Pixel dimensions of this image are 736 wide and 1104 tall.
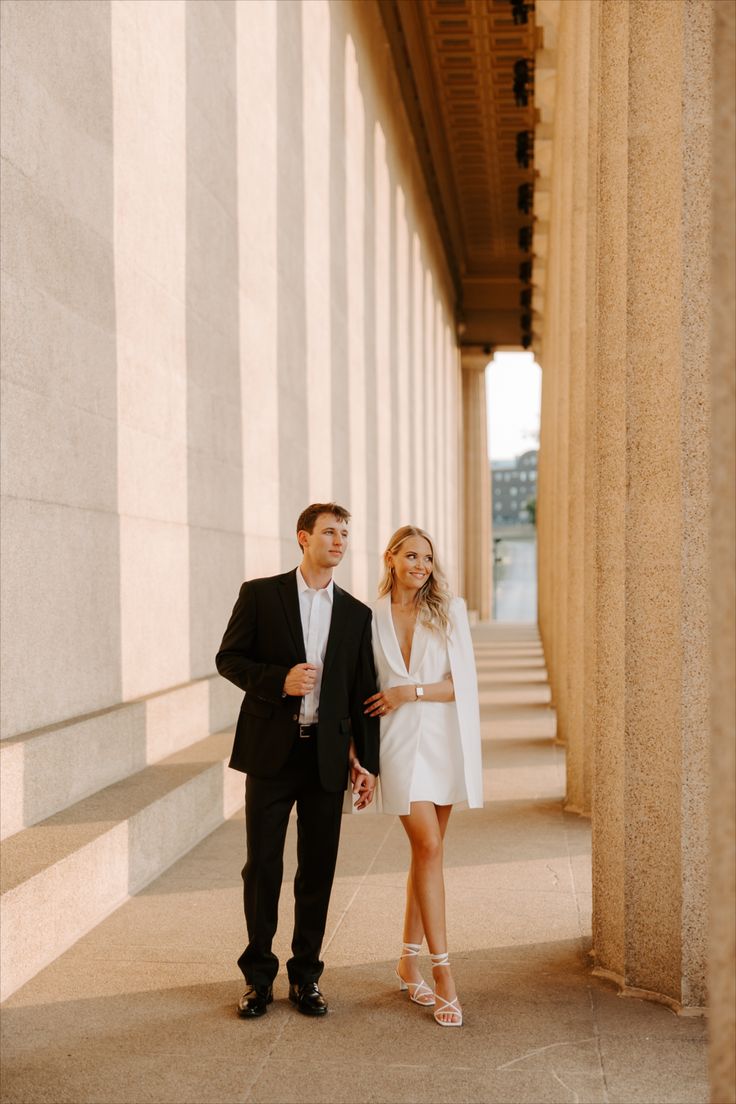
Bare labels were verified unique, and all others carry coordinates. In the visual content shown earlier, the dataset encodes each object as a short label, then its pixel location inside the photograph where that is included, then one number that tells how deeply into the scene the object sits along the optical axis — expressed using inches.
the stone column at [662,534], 222.8
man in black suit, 217.9
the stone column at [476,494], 2304.0
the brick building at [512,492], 2721.5
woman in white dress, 218.7
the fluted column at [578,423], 427.8
